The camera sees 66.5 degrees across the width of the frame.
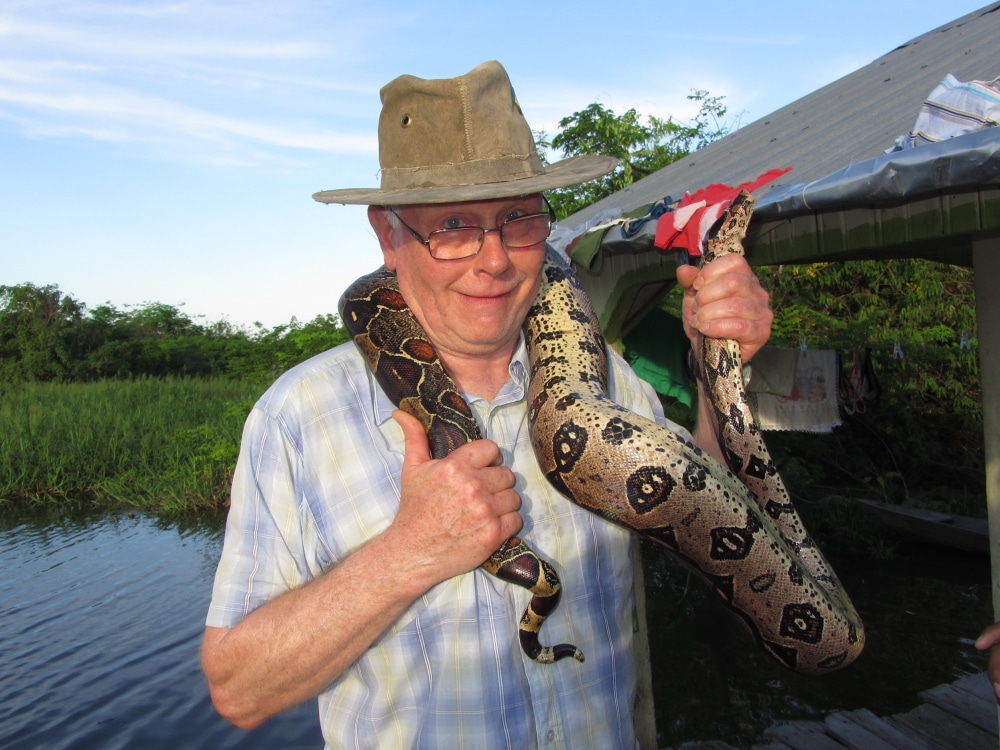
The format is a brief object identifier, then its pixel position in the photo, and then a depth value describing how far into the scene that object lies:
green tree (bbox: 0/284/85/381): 31.52
